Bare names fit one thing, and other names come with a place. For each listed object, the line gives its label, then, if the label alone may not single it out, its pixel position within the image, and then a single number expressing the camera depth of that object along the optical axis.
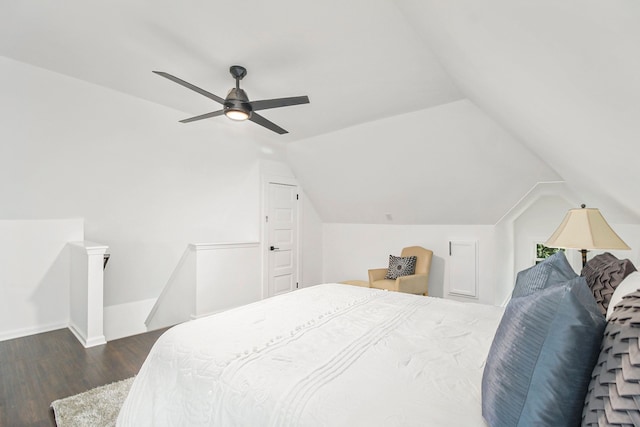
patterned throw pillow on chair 4.21
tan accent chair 3.74
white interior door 4.69
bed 0.66
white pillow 1.07
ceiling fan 2.29
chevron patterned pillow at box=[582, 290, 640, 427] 0.54
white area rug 1.74
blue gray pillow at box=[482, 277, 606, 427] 0.66
